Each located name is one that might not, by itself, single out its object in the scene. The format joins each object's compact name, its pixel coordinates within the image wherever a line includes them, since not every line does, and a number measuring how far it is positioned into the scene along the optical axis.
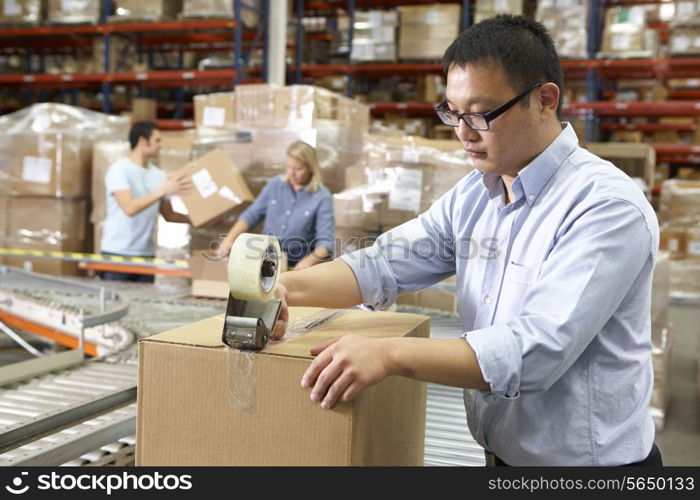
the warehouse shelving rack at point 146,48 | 7.50
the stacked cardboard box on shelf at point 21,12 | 8.20
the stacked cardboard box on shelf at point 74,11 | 7.91
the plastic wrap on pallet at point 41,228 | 5.68
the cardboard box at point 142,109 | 8.20
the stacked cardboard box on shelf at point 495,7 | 7.65
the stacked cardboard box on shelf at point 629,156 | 6.31
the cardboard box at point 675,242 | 7.11
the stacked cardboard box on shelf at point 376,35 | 8.19
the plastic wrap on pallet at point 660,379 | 3.62
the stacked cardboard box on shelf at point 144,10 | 7.54
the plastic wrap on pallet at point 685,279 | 7.21
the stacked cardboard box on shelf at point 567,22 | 7.53
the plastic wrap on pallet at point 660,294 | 3.66
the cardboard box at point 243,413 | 1.09
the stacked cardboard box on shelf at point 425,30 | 7.79
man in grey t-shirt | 4.43
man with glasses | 1.07
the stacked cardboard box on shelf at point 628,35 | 7.94
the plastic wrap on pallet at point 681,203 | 7.10
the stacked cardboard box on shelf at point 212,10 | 7.21
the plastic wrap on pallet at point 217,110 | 5.02
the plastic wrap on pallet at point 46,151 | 5.54
